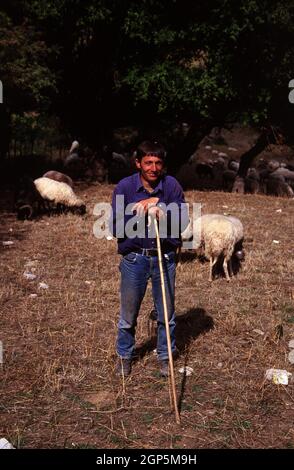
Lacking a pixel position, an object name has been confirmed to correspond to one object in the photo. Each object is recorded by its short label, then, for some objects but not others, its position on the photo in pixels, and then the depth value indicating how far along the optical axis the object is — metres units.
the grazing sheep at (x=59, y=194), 12.20
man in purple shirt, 4.22
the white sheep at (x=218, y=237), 7.88
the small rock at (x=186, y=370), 4.92
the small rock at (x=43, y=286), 7.24
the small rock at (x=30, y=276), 7.68
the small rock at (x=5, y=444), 3.64
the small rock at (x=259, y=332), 5.87
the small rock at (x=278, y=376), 4.72
